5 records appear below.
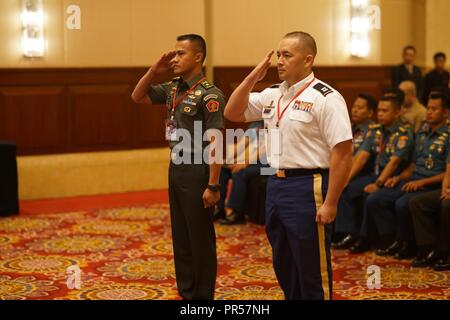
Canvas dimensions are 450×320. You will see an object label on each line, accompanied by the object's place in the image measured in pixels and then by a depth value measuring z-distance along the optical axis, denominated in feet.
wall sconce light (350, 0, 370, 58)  33.99
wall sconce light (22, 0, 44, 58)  28.07
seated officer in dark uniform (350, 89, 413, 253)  20.42
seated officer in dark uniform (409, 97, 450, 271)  18.49
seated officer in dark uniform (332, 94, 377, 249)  21.04
